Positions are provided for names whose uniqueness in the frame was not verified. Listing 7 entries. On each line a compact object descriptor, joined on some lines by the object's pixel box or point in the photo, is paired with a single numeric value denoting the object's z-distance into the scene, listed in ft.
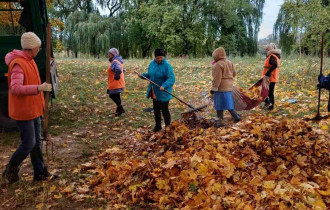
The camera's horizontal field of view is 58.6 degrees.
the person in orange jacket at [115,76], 23.49
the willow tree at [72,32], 73.00
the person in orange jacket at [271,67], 23.58
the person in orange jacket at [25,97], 10.98
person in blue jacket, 18.86
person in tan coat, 18.81
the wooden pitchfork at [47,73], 12.37
